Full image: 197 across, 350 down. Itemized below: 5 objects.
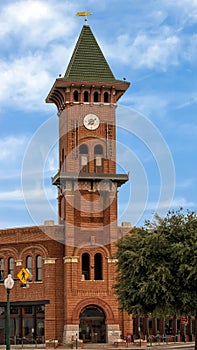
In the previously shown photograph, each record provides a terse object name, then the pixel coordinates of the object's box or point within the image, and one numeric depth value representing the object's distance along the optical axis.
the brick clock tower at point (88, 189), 68.00
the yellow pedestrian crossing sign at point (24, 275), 43.94
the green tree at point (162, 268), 50.53
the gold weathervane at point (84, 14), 76.94
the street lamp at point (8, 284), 35.91
